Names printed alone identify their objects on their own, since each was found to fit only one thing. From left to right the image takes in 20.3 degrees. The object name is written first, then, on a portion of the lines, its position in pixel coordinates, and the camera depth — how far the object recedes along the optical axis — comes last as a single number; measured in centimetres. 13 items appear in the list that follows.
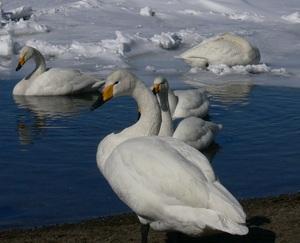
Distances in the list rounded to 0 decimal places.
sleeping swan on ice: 1420
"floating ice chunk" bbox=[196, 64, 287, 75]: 1366
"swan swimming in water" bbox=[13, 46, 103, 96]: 1225
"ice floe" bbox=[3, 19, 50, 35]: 1642
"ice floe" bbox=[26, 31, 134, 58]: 1471
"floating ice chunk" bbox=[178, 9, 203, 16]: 1876
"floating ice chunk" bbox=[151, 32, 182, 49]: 1530
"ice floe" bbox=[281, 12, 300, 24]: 1835
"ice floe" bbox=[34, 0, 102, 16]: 1811
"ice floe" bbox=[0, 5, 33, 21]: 1773
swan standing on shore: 497
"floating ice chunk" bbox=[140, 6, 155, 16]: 1830
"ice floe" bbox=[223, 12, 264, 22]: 1845
